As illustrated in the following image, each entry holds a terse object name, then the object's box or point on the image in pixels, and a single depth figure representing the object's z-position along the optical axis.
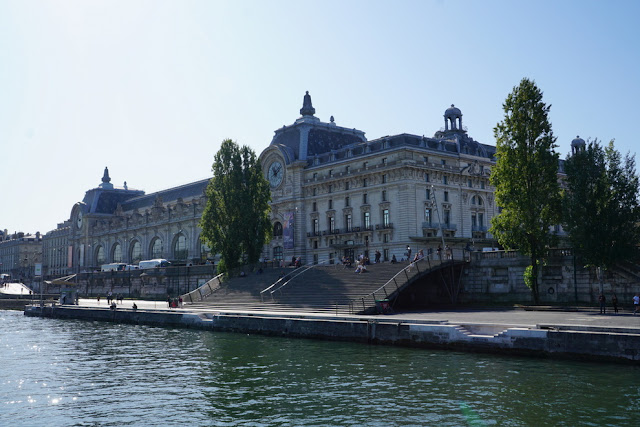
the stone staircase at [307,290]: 51.50
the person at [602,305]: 41.56
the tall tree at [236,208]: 73.75
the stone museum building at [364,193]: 80.50
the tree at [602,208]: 46.06
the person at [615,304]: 42.33
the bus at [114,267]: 108.32
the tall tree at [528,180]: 50.12
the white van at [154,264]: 98.95
